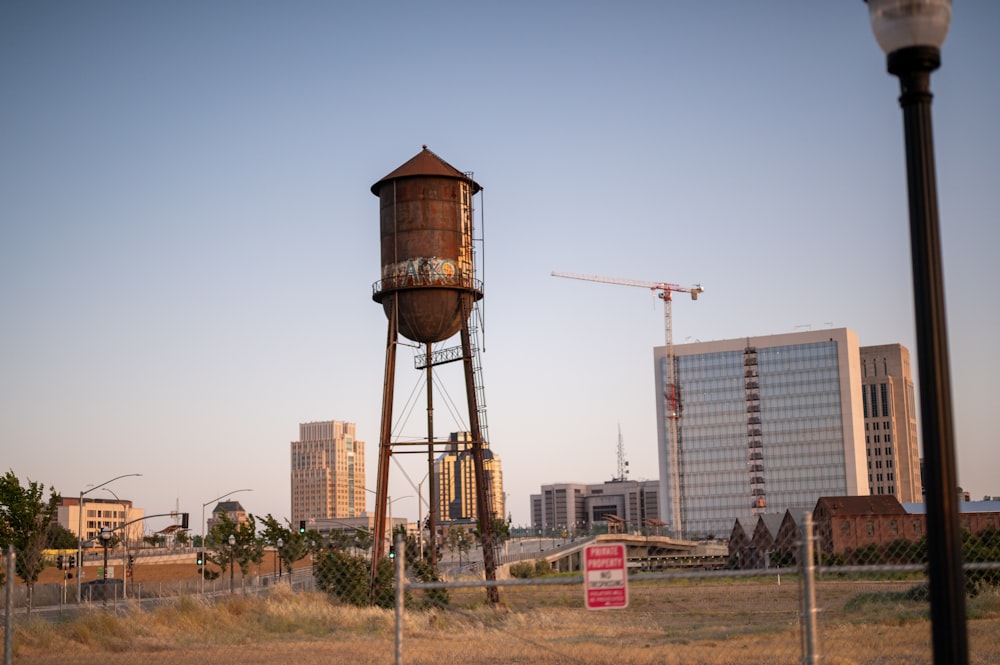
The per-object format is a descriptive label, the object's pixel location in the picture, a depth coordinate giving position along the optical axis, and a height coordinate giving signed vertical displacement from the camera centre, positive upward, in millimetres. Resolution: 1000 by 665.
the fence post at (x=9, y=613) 14859 -1974
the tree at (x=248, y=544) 78938 -5288
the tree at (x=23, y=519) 54156 -1986
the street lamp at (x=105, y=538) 61288 -3471
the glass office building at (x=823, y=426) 195000 +7123
